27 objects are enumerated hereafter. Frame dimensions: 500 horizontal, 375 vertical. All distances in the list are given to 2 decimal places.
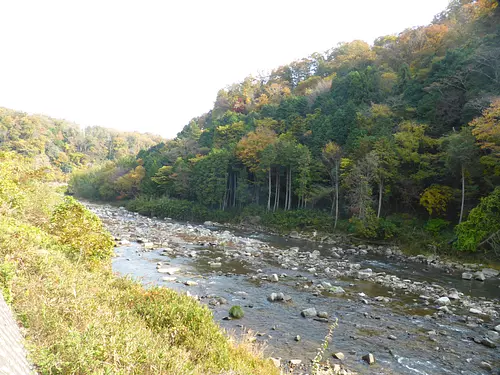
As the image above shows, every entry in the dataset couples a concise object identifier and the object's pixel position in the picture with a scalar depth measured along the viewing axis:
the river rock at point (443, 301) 10.85
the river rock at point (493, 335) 8.14
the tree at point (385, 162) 24.58
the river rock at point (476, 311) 10.06
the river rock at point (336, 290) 11.55
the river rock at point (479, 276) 15.04
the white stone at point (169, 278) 11.90
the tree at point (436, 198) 22.73
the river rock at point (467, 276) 15.16
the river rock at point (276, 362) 5.93
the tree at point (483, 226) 17.08
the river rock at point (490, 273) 15.66
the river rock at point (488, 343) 7.69
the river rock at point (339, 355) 6.70
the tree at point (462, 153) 19.45
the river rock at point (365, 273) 14.24
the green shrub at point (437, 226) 22.31
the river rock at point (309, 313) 9.09
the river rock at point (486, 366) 6.62
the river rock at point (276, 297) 10.38
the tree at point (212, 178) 40.78
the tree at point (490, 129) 17.28
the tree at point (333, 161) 28.86
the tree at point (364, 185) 23.92
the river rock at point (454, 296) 11.59
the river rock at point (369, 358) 6.62
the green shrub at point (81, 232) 8.98
